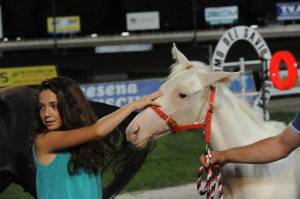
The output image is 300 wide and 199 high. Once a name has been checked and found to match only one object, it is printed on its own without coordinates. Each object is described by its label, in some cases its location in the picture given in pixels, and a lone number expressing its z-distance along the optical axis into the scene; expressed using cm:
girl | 294
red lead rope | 358
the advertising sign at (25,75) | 1384
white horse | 366
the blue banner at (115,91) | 1440
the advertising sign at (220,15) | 2662
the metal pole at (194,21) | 2660
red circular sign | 1082
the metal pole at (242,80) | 1265
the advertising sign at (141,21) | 2645
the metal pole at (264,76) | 1159
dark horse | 423
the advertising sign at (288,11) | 2688
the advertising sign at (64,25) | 2533
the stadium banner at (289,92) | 1834
